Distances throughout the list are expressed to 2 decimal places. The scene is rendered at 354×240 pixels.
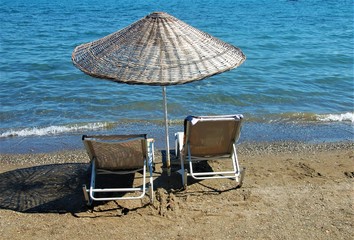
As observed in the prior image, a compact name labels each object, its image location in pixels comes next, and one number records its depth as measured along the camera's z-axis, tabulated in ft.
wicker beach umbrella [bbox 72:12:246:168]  14.71
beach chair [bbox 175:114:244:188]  17.46
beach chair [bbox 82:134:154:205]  16.28
